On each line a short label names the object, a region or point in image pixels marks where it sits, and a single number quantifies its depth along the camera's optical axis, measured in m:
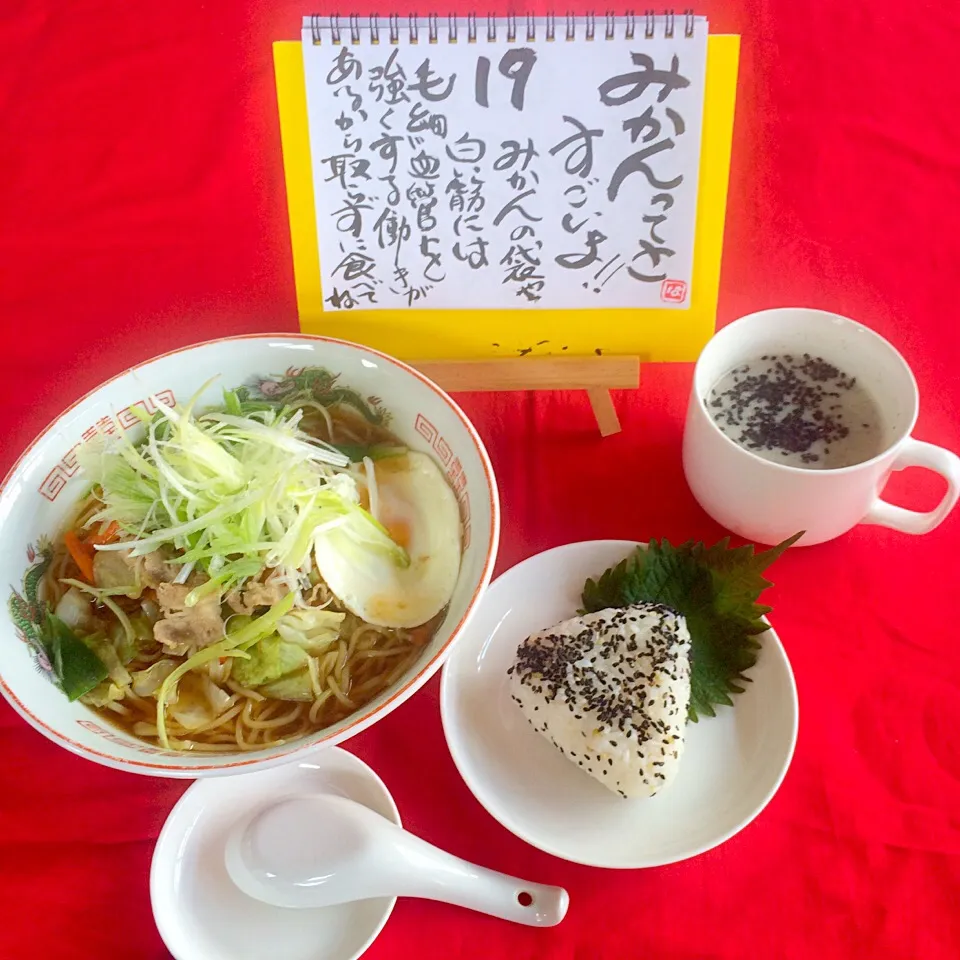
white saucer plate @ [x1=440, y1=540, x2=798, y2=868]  0.49
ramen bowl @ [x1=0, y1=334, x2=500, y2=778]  0.46
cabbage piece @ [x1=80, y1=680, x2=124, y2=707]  0.50
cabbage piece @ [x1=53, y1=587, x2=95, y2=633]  0.52
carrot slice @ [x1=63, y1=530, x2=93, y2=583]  0.52
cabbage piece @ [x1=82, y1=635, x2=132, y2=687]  0.51
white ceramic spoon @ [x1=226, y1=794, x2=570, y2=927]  0.48
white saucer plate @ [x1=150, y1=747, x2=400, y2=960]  0.48
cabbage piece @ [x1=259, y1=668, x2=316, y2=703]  0.52
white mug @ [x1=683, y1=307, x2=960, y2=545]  0.53
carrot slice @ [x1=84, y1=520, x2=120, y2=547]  0.53
